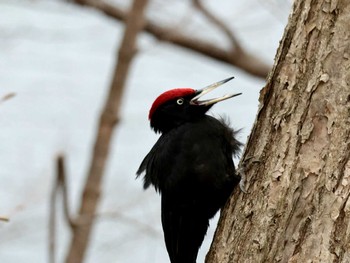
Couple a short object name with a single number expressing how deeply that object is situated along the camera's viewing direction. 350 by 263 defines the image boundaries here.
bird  7.00
